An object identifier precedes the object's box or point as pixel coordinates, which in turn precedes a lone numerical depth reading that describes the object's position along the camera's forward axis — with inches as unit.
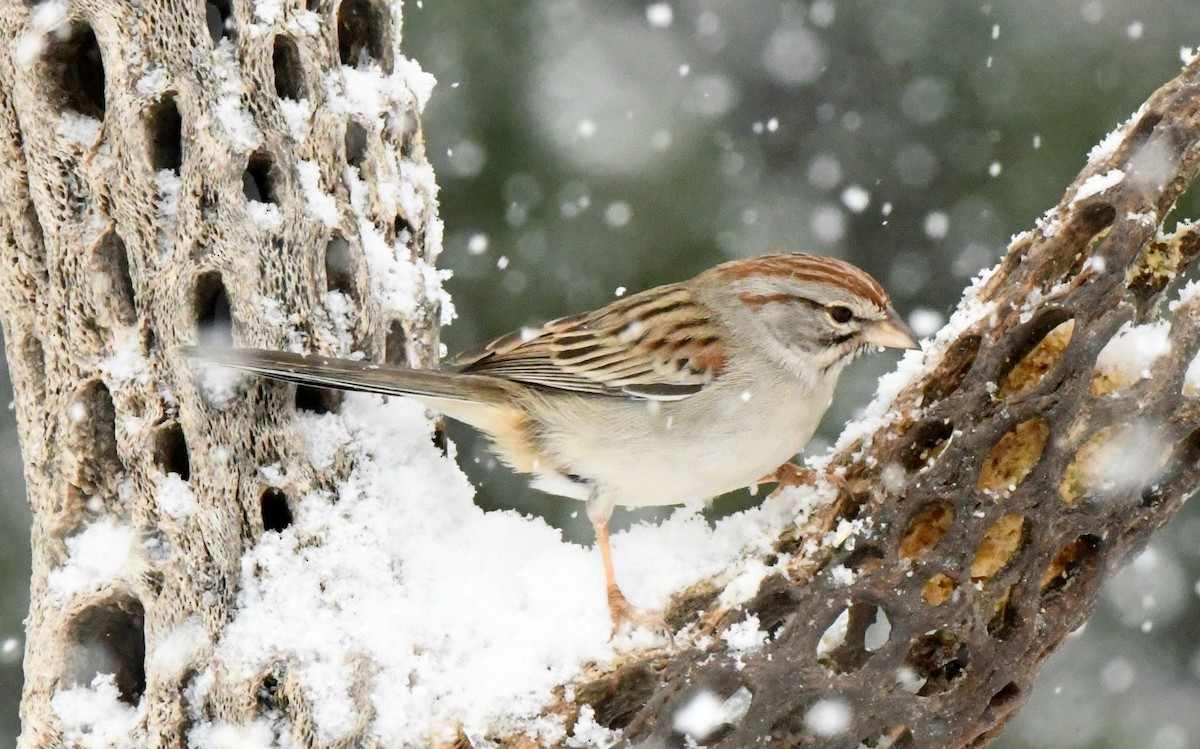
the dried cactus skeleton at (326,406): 246.1
